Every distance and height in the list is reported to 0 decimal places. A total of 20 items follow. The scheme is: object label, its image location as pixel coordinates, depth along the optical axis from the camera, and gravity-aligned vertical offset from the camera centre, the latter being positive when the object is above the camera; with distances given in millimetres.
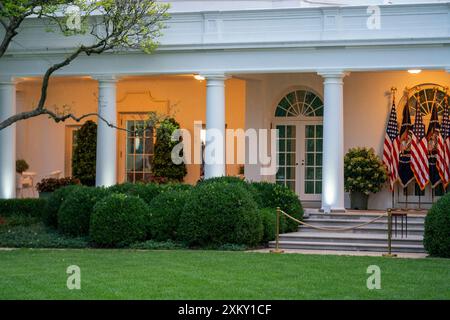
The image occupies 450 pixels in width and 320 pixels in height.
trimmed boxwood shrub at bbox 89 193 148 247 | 22766 -1096
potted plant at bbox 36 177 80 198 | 29453 -353
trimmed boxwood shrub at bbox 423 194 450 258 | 20812 -1130
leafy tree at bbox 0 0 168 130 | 23922 +3677
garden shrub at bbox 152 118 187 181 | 30938 +256
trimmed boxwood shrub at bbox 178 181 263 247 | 22359 -1006
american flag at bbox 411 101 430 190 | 26984 +342
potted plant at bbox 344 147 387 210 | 27641 -22
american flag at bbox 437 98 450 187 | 26922 +419
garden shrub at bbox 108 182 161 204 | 24641 -410
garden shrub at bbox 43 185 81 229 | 25266 -763
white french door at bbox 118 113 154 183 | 32062 +635
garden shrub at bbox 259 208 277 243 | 23281 -1157
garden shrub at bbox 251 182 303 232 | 24781 -644
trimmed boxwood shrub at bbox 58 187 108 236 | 23938 -902
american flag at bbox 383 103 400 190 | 27703 +614
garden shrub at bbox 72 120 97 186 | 31703 +561
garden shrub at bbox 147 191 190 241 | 23000 -978
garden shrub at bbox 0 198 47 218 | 27688 -918
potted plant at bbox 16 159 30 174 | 32688 +198
